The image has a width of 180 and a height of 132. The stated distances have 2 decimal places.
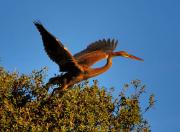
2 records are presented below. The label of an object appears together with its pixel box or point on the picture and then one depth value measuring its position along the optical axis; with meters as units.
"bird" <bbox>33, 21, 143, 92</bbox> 29.17
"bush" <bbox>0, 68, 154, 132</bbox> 28.36
